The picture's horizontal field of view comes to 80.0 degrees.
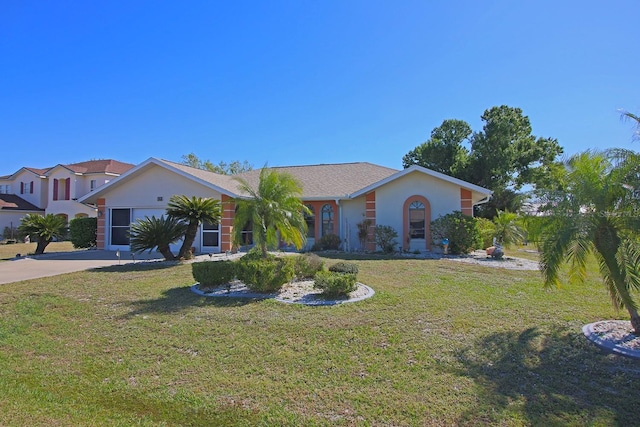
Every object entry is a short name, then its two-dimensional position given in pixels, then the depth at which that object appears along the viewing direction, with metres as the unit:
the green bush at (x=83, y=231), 21.70
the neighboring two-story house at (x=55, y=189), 34.41
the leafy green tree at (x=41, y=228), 18.92
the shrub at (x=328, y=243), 19.81
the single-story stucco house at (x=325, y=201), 18.45
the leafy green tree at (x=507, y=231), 19.18
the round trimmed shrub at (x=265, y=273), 9.05
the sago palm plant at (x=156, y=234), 14.58
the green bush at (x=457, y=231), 17.41
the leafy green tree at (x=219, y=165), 54.03
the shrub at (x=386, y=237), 18.31
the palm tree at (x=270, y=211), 10.20
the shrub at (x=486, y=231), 19.56
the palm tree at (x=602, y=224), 5.99
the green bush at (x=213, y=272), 9.80
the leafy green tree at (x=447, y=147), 32.72
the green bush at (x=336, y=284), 8.49
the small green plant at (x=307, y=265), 10.77
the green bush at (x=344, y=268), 10.31
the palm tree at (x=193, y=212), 14.92
